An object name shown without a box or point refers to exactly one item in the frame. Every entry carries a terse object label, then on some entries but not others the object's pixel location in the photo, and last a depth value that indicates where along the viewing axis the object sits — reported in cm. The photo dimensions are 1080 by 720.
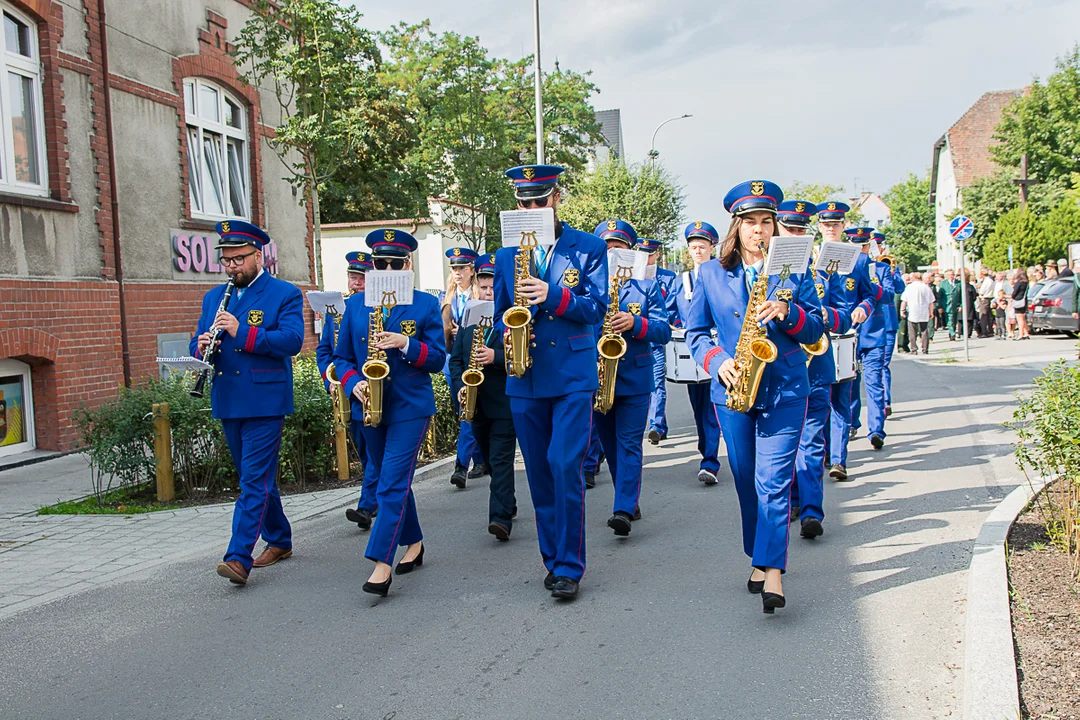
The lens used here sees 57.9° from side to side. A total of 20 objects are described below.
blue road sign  2080
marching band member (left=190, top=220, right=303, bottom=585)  585
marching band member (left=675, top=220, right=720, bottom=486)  853
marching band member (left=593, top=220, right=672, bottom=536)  687
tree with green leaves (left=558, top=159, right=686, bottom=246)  3353
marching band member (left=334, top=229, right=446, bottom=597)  553
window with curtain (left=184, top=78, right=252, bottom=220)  1489
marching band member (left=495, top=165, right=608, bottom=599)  525
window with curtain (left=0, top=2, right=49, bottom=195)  1110
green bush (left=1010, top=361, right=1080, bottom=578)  535
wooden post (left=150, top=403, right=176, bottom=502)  823
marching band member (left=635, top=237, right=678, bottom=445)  974
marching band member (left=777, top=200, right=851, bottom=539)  621
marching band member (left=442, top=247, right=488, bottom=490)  857
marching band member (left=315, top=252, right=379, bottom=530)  689
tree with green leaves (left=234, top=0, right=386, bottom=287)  1268
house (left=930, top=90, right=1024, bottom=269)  6788
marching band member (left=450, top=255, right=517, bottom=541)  693
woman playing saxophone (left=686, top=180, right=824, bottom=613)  487
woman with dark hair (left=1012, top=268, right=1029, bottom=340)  2536
